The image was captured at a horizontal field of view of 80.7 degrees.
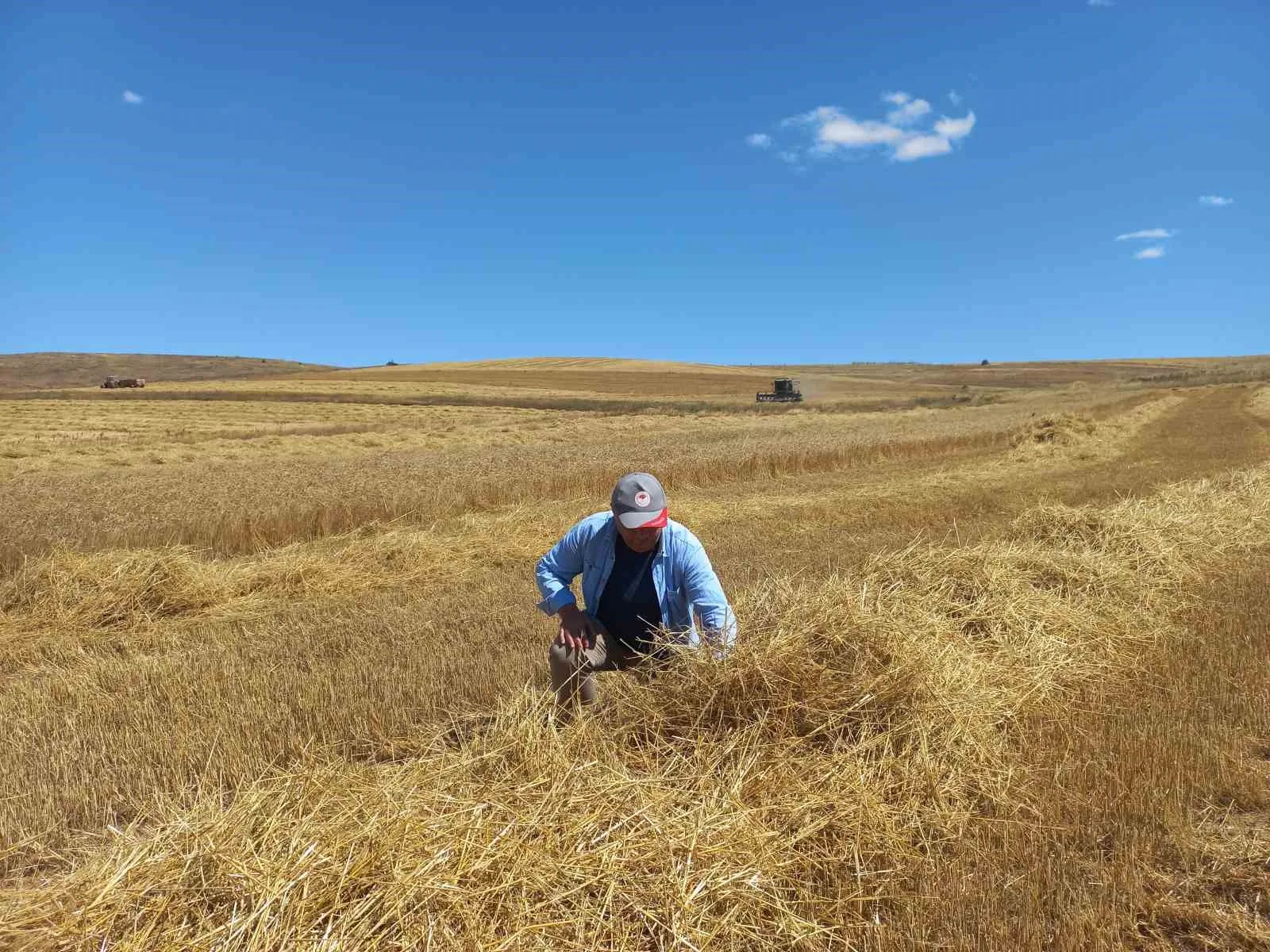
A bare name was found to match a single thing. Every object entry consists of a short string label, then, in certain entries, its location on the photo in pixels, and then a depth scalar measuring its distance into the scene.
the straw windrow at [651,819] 2.56
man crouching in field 3.77
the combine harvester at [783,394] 51.19
